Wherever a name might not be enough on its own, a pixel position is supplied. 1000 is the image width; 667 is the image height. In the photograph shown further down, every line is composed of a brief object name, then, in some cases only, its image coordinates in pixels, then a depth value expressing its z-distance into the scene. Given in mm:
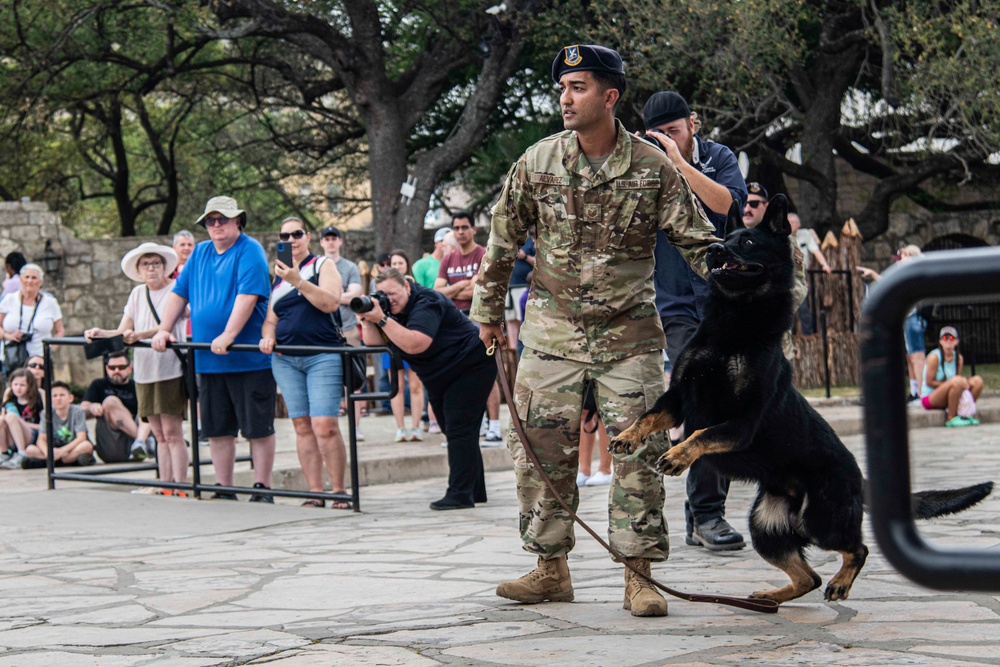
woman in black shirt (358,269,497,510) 16187
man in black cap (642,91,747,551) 11500
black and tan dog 8664
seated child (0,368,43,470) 22797
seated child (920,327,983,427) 26547
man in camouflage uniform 9383
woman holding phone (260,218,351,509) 16437
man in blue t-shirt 16641
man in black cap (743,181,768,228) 13352
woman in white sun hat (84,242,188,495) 17609
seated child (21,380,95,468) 22062
